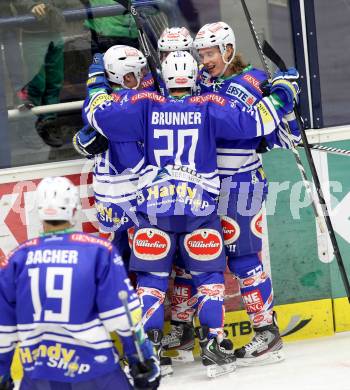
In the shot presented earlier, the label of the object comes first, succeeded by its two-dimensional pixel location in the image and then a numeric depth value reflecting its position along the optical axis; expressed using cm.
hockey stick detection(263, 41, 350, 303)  1154
